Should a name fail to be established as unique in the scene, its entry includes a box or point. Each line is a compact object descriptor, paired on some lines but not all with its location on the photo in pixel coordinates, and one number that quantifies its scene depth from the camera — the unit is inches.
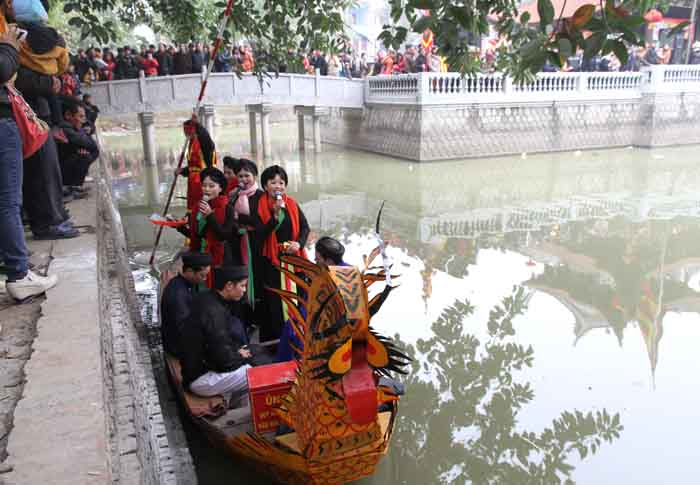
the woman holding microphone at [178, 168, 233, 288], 169.9
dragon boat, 97.9
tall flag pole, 192.2
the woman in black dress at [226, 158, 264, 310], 173.5
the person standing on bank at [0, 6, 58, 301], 110.0
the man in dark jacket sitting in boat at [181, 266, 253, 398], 134.0
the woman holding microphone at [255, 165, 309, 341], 166.4
